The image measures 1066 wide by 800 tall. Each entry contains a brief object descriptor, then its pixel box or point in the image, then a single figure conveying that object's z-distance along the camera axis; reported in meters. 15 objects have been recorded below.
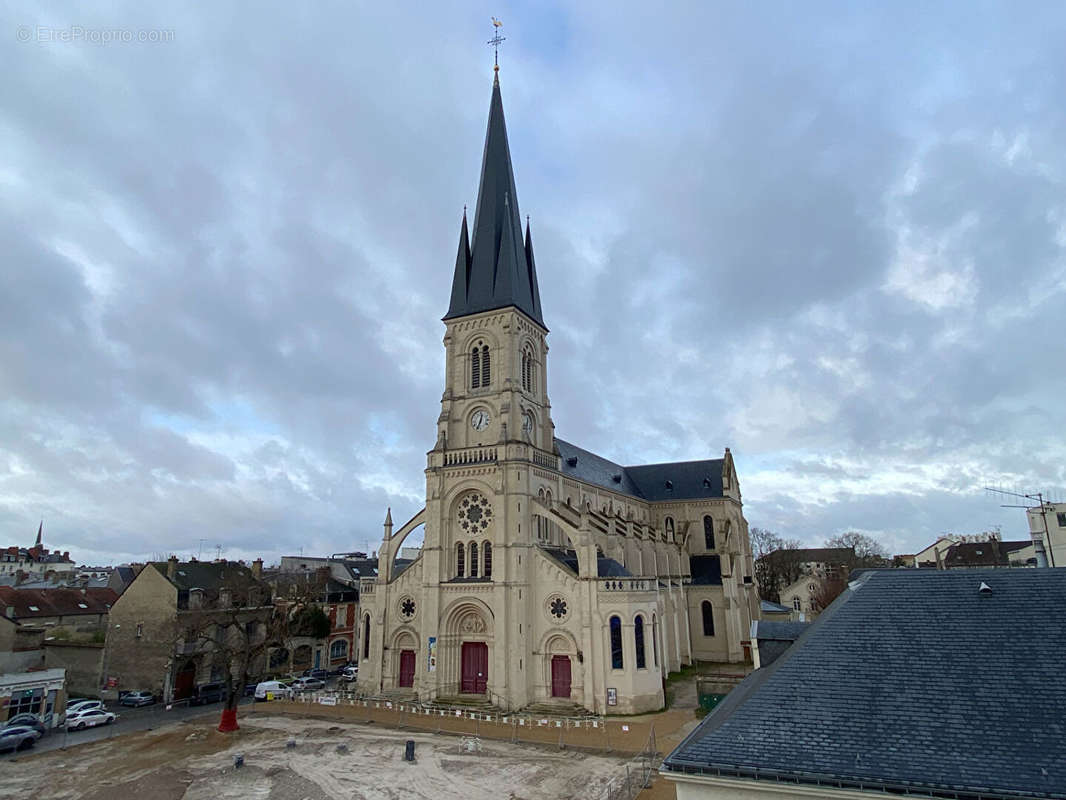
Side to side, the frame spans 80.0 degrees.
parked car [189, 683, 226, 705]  37.44
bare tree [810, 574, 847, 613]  55.81
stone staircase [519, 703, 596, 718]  31.95
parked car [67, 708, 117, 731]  30.64
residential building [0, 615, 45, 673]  33.31
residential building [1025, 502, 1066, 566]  42.07
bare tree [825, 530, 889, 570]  92.44
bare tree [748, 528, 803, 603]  84.50
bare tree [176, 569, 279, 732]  37.09
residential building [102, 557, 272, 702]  37.44
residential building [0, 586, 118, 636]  41.53
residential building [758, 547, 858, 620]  63.78
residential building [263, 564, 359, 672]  46.34
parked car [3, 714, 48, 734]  28.52
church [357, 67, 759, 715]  33.53
